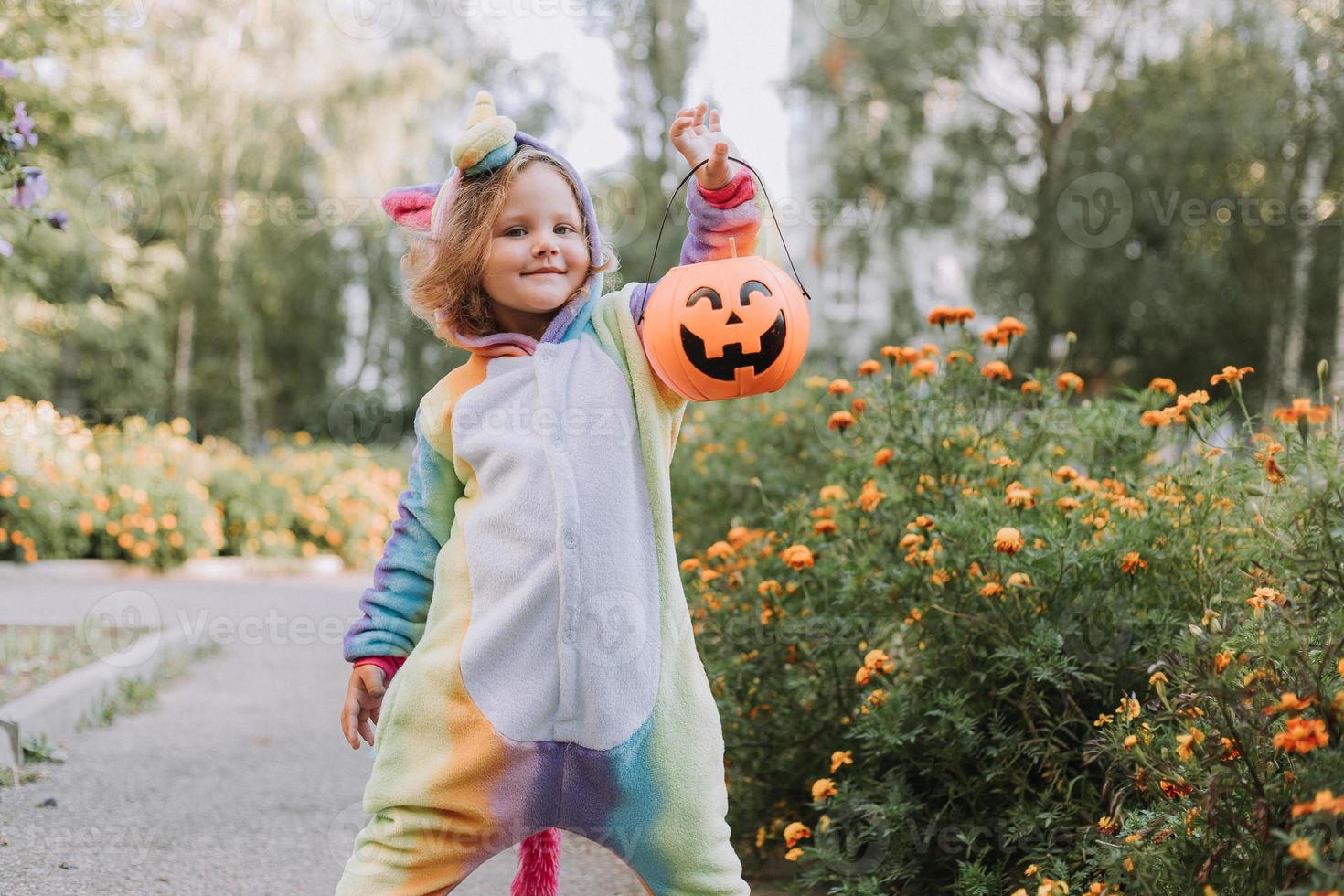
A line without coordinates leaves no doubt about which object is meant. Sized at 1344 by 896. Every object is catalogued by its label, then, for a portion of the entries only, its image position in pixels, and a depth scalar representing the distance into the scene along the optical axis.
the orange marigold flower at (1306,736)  1.47
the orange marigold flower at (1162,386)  3.15
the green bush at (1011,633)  1.84
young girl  1.83
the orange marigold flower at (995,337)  3.15
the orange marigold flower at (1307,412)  1.75
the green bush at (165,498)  9.48
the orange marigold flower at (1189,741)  1.81
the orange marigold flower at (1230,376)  2.44
